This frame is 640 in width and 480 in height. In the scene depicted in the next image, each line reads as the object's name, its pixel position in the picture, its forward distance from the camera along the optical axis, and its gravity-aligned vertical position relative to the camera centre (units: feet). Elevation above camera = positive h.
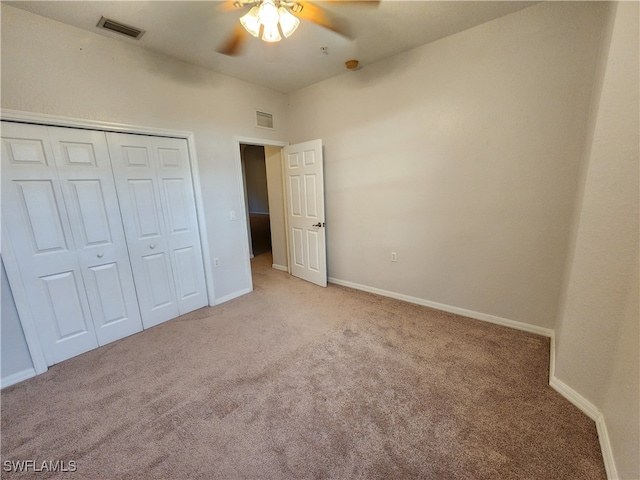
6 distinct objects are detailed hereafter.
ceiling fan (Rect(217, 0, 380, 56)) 5.17 +4.04
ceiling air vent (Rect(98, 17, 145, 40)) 6.54 +4.41
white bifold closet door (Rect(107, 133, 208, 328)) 8.00 -0.82
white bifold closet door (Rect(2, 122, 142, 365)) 6.31 -0.92
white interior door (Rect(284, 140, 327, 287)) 11.19 -0.84
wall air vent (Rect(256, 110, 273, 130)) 11.07 +3.13
